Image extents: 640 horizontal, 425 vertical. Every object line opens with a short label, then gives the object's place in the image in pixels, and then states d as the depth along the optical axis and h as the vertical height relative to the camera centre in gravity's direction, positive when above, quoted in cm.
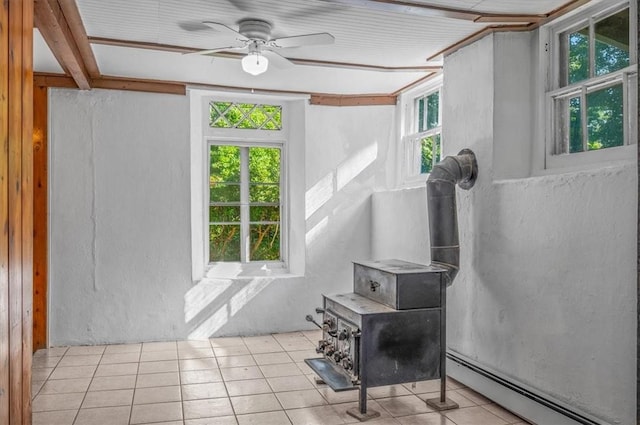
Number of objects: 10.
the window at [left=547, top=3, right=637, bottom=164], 271 +76
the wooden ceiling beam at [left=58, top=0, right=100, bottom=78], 290 +119
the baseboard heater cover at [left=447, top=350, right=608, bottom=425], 270 -114
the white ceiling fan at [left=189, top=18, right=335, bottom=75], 315 +113
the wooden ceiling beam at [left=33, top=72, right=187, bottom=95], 450 +120
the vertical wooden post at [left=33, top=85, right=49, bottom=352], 448 -11
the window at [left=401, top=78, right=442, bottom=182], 486 +82
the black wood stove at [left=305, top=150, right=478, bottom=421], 304 -68
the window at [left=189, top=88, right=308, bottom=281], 528 +28
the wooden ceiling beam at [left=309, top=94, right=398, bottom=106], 534 +122
